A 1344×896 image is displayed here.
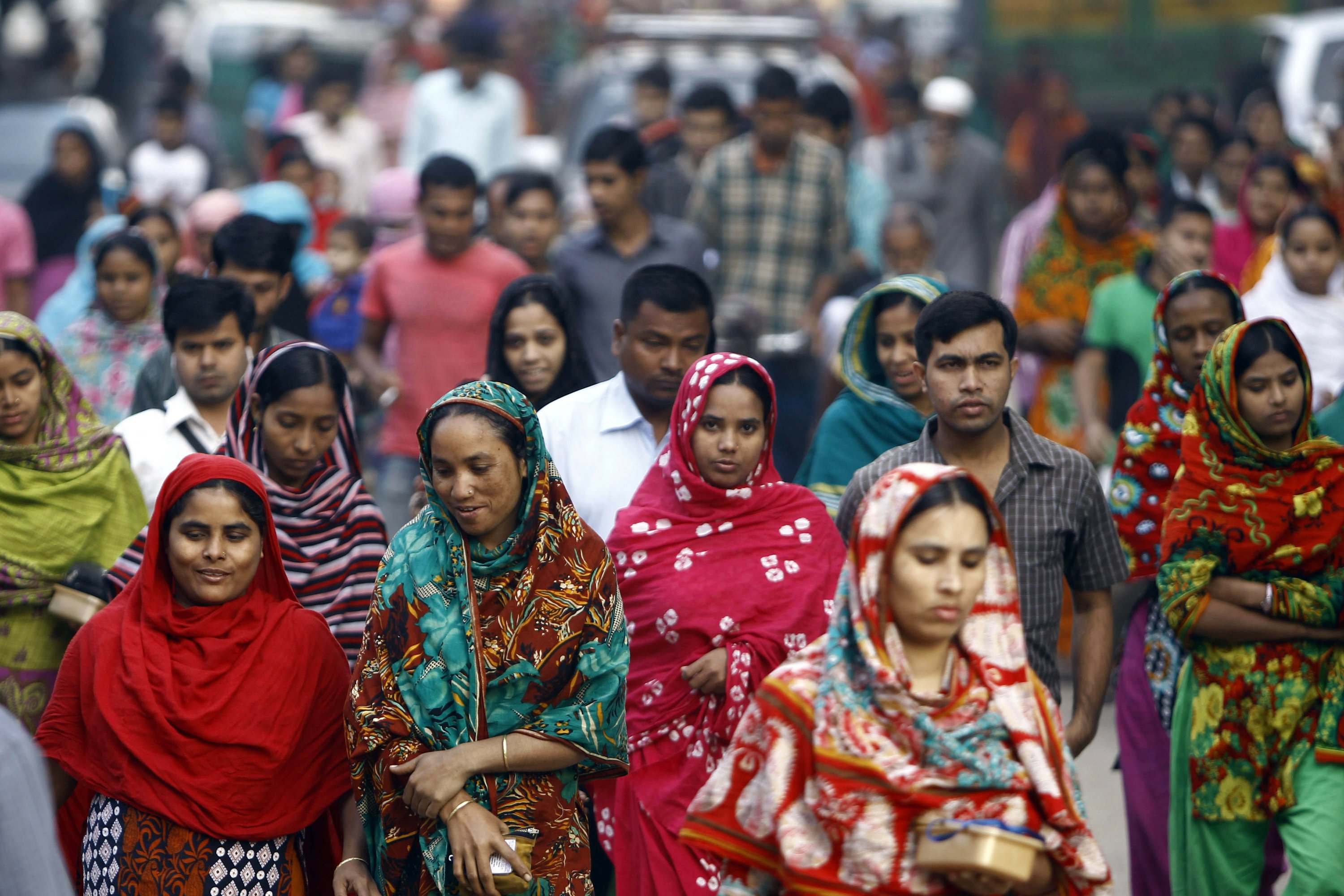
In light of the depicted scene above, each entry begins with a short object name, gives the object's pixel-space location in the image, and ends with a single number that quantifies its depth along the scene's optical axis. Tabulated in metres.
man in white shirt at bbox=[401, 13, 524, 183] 24.12
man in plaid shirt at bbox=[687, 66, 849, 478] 18.37
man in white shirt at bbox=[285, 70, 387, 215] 28.67
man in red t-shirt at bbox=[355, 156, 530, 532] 15.70
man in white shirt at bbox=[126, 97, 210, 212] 25.72
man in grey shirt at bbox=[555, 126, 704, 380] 14.97
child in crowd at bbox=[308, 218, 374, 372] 17.59
